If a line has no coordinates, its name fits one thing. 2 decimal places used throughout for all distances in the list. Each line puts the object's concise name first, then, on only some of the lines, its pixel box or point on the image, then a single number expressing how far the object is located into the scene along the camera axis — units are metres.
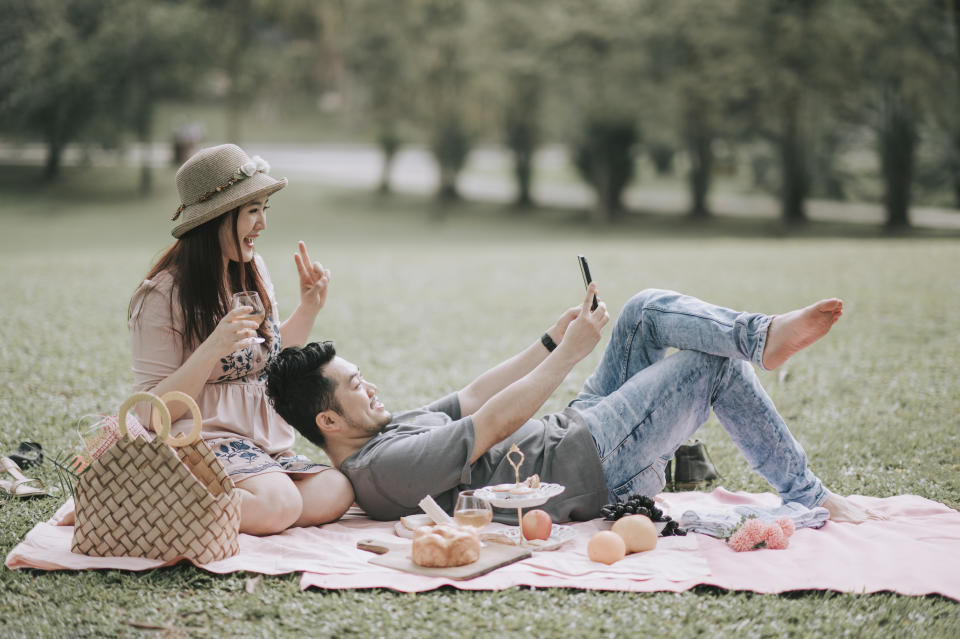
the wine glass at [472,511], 3.39
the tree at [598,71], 24.05
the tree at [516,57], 25.23
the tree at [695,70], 23.23
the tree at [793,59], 22.19
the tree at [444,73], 26.36
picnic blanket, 3.30
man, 3.57
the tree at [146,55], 26.47
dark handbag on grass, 4.73
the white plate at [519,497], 3.42
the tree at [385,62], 27.41
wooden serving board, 3.36
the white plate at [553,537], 3.56
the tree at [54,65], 25.98
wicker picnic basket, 3.31
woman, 3.67
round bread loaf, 3.38
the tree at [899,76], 21.64
